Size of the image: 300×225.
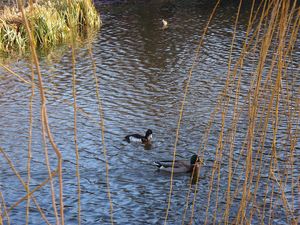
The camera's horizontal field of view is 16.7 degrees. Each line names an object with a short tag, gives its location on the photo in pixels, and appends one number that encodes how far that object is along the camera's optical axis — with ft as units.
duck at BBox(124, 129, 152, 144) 54.08
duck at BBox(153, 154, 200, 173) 48.82
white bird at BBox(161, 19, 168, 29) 114.75
